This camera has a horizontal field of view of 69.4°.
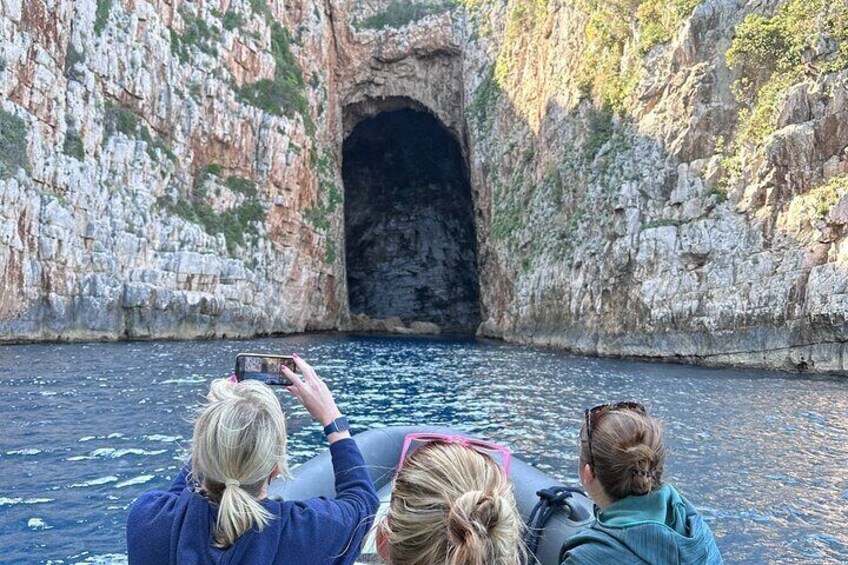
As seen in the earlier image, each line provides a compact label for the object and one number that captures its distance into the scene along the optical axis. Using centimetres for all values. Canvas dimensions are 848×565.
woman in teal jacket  230
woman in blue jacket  198
